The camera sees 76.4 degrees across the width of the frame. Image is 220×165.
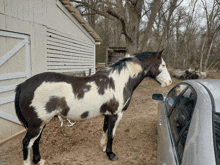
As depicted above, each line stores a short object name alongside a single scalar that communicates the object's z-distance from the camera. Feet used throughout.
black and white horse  6.50
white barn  10.21
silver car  3.14
